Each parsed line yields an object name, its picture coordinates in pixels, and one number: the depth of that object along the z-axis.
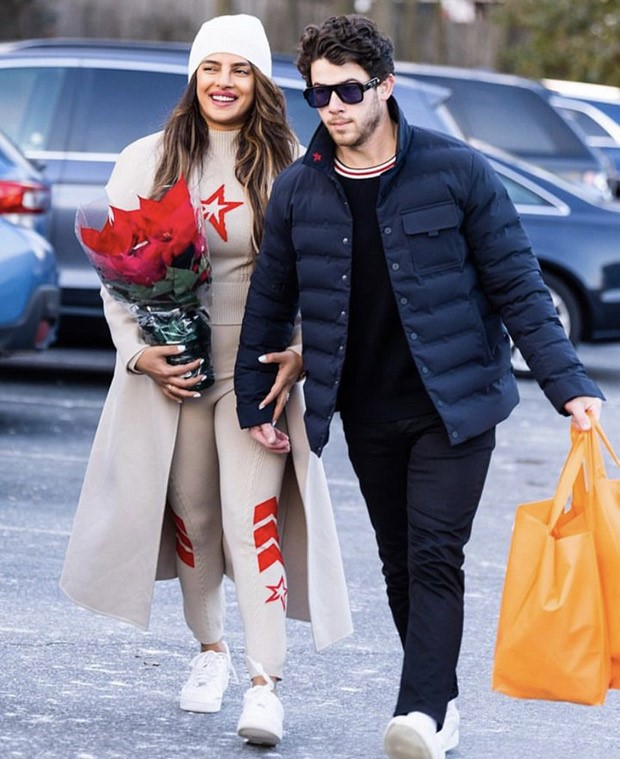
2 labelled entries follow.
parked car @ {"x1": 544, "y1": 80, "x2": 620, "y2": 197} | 30.40
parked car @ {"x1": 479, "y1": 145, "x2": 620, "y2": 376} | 15.92
